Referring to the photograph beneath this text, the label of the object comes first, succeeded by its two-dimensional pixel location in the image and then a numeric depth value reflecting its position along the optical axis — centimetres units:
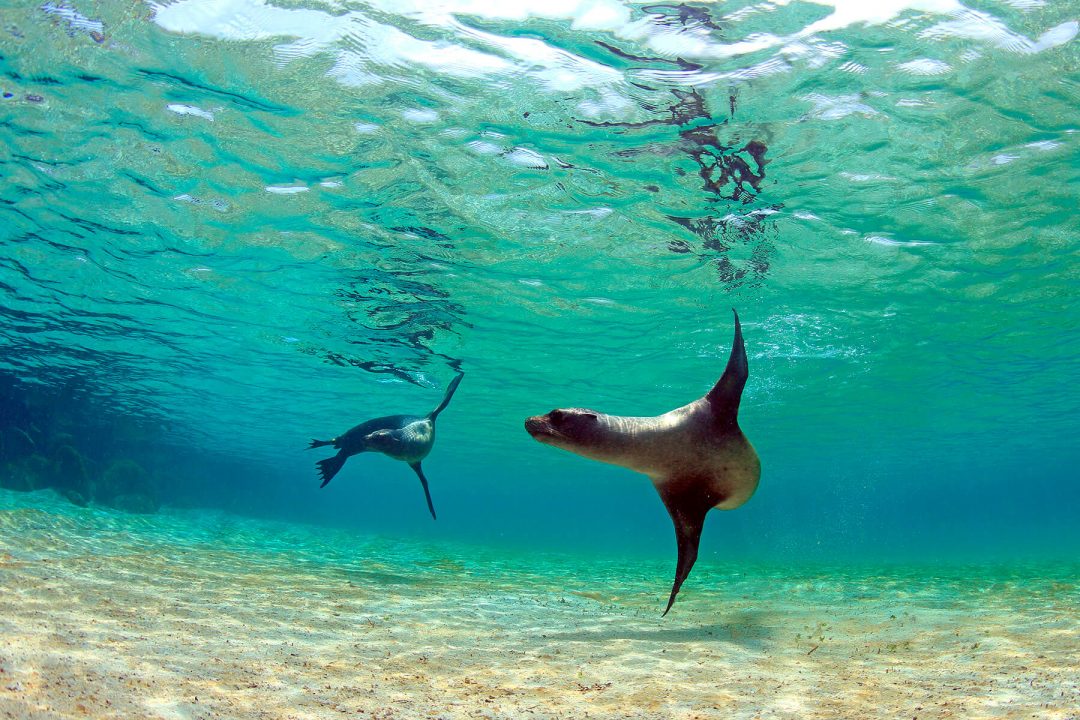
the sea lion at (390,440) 995
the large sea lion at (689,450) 414
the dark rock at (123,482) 2653
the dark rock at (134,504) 2586
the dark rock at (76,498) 2203
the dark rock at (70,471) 2443
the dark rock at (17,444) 2452
